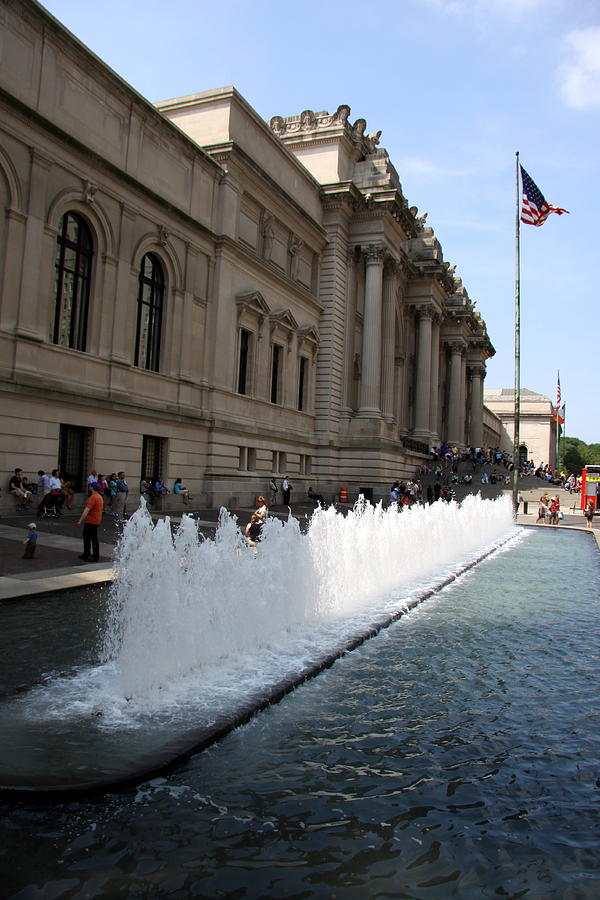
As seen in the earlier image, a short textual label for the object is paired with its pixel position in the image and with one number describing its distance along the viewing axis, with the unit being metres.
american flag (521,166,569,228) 34.56
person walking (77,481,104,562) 13.91
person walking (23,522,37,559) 13.37
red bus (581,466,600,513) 44.09
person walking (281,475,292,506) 35.41
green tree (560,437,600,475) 153.75
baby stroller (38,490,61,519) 20.73
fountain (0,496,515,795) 4.95
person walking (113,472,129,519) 23.62
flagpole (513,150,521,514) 41.56
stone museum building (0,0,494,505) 21.84
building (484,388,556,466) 114.47
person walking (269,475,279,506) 35.19
